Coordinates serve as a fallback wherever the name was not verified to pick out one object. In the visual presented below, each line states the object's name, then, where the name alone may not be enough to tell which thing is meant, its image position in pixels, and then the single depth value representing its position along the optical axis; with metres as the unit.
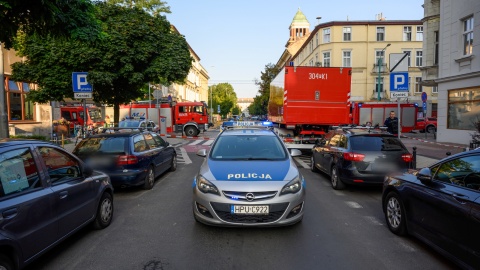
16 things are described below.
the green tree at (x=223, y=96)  88.81
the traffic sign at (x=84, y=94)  10.23
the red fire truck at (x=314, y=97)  13.35
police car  4.85
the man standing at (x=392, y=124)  15.30
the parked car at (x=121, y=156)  7.84
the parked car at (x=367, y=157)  7.79
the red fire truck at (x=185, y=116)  29.11
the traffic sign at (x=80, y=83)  10.17
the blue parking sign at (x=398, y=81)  10.24
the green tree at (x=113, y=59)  12.13
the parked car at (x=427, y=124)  30.48
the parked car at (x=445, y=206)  3.62
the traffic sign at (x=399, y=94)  10.33
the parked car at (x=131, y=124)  21.97
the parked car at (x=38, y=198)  3.38
